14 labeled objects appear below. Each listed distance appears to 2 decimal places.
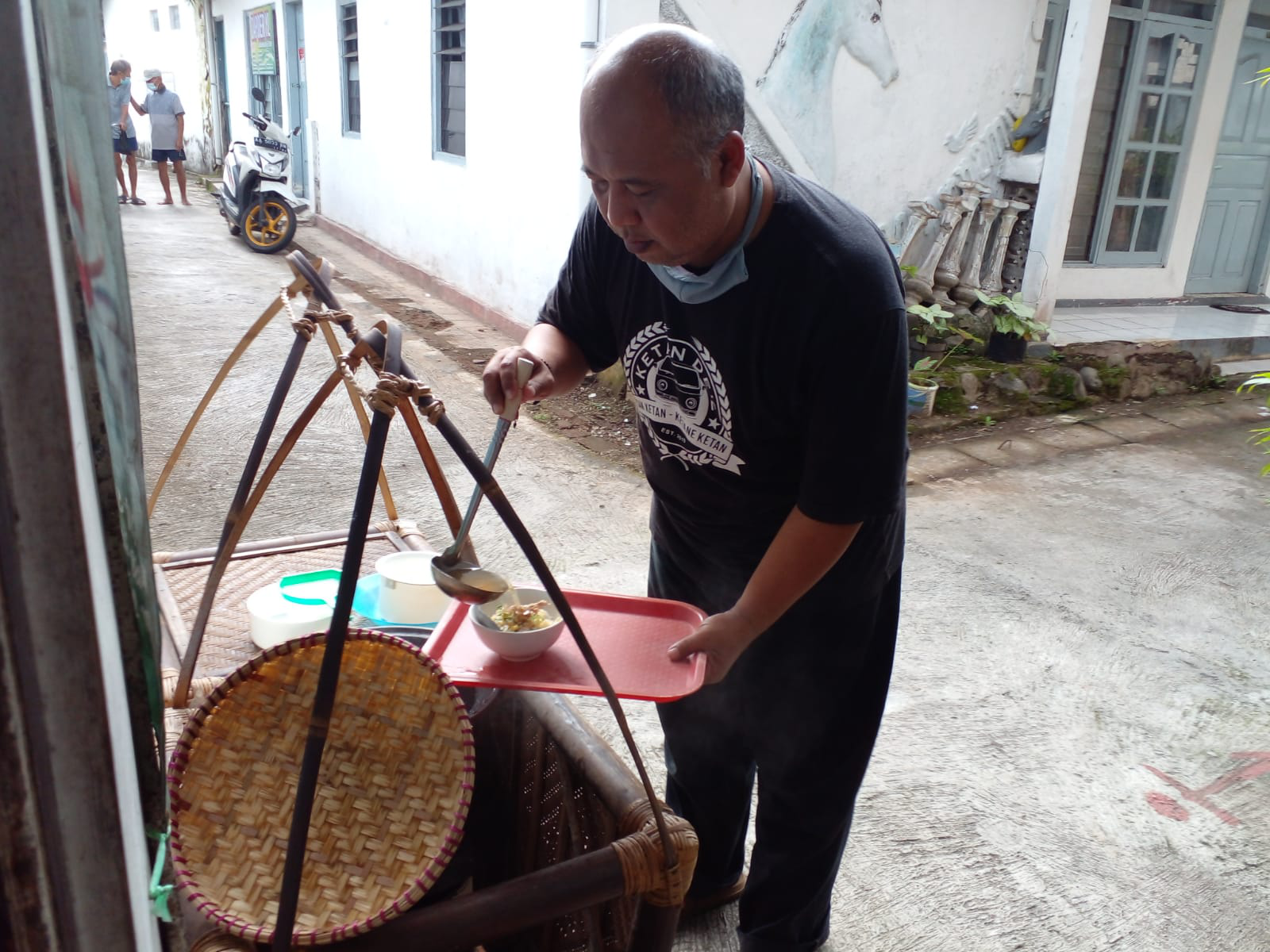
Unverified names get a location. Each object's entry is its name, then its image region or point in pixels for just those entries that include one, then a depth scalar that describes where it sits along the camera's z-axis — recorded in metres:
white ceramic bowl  1.40
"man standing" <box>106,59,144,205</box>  10.59
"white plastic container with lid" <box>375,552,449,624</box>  1.73
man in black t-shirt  1.21
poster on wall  11.48
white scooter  8.63
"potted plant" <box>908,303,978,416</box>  4.96
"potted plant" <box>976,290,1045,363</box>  5.45
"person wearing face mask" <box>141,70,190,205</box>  10.98
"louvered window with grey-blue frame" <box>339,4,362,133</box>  9.03
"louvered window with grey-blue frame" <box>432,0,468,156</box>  6.87
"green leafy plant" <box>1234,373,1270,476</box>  2.29
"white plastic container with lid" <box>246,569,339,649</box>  1.68
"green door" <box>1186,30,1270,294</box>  7.03
